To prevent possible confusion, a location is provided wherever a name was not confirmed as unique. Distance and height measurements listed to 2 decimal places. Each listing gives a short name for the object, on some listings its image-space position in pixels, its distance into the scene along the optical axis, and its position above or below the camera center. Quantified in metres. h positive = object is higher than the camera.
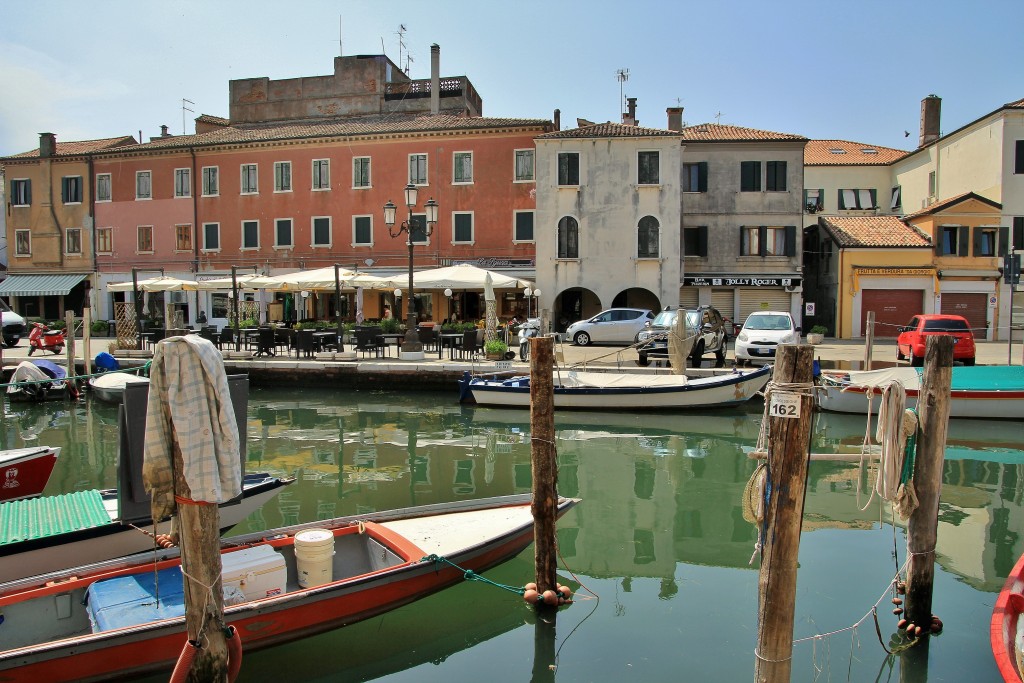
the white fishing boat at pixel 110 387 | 18.81 -1.55
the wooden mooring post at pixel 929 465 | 5.88 -1.13
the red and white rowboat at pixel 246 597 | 5.23 -2.14
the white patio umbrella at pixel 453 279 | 22.84 +1.36
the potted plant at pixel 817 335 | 26.09 -0.46
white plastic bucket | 6.49 -2.01
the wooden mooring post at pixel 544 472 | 6.70 -1.32
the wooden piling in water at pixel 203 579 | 4.57 -1.54
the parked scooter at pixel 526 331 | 20.94 -0.23
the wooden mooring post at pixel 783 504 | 4.51 -1.10
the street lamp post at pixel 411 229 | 18.66 +2.44
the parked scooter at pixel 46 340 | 24.70 -0.48
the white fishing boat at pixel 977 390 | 15.88 -1.45
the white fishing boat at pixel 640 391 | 16.97 -1.56
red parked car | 19.25 -0.42
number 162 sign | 4.50 -0.50
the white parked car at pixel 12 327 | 28.28 -0.06
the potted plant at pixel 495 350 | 20.48 -0.73
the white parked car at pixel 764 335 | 20.27 -0.35
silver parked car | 25.50 -0.18
